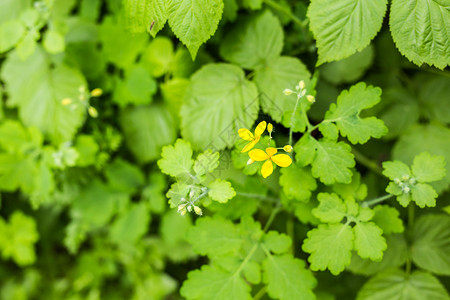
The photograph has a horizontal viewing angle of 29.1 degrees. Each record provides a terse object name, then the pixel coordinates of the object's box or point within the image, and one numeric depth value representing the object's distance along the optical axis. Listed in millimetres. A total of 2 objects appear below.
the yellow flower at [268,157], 465
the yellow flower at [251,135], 467
